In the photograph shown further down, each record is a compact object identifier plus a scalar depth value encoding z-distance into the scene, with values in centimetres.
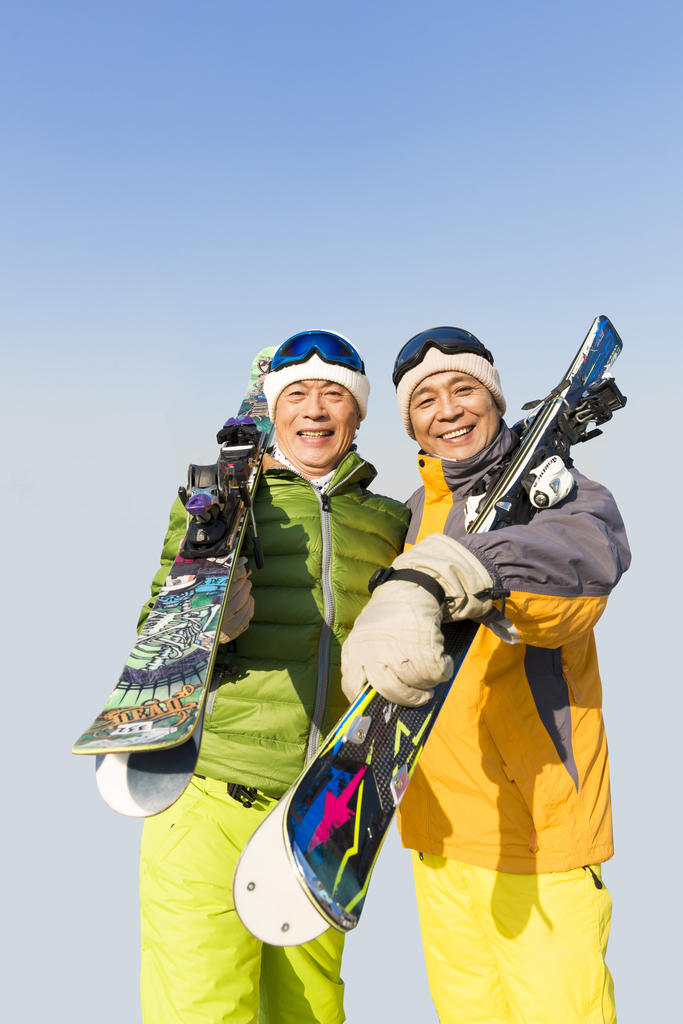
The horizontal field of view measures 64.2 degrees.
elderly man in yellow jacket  212
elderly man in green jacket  220
